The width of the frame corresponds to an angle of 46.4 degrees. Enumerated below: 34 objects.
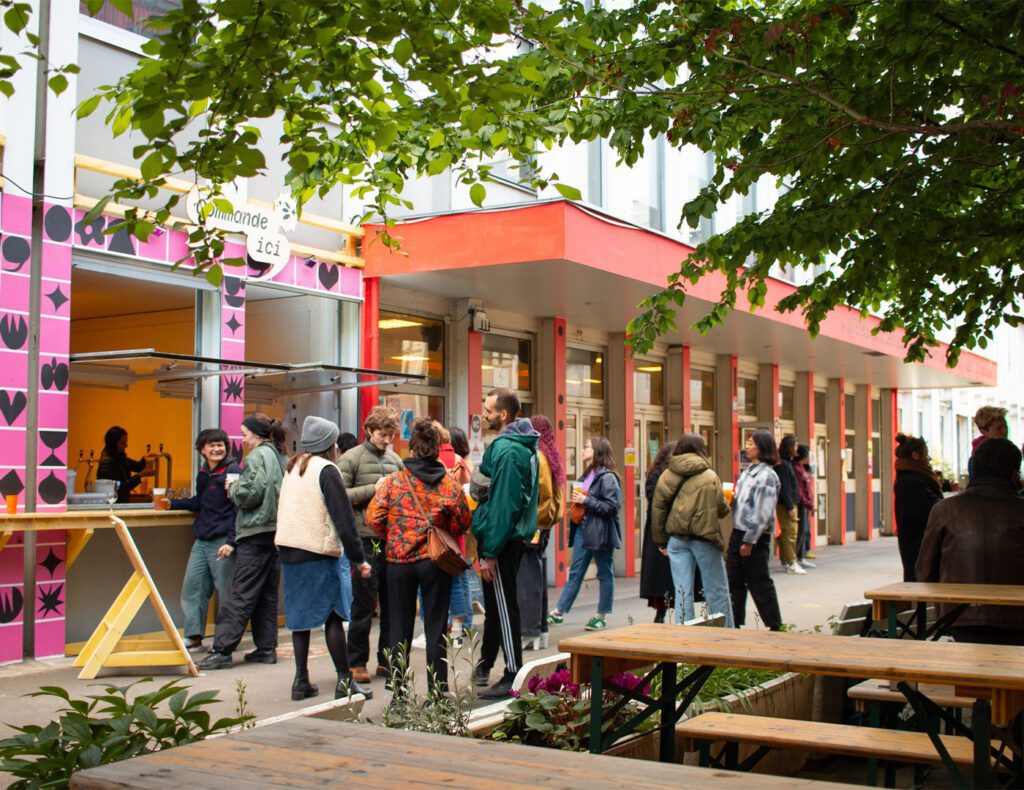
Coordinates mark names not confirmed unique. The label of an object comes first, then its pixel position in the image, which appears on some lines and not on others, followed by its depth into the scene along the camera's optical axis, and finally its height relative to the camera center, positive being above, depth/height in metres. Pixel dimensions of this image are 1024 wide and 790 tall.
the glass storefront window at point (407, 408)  13.15 +0.75
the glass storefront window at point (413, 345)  13.10 +1.46
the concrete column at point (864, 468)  26.95 +0.15
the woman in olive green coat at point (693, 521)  9.13 -0.35
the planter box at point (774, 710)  5.22 -1.21
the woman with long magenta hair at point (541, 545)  9.12 -0.54
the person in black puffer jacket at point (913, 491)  9.07 -0.13
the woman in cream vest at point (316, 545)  7.36 -0.44
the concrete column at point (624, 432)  16.98 +0.60
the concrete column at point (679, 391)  18.84 +1.33
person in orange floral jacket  7.07 -0.31
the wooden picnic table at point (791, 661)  3.71 -0.63
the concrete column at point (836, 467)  25.42 +0.16
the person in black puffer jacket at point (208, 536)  9.61 -0.50
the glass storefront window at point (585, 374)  16.64 +1.43
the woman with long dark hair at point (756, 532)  9.16 -0.44
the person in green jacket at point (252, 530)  8.89 -0.41
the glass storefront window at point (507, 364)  14.74 +1.40
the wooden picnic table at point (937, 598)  5.38 -0.57
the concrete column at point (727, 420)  20.55 +0.94
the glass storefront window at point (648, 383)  18.44 +1.44
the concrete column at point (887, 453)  28.64 +0.52
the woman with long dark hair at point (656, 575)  9.95 -0.84
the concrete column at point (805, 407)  23.83 +1.37
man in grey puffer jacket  8.09 -0.12
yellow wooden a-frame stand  8.30 -1.17
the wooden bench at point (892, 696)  5.34 -1.02
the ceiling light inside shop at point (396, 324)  13.02 +1.67
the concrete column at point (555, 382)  15.22 +1.20
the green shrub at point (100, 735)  3.56 -0.81
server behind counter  11.27 +0.11
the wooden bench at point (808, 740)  4.69 -1.09
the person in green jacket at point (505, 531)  7.48 -0.36
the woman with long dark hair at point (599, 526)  10.63 -0.46
